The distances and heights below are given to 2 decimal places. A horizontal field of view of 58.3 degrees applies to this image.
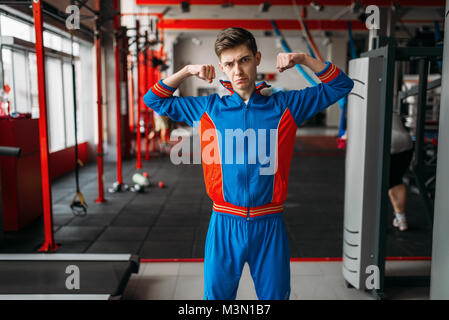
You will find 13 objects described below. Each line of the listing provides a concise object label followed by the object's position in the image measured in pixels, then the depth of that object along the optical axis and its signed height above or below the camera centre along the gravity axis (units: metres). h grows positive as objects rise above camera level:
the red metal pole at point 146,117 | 6.85 -0.03
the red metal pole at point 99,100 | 4.38 +0.16
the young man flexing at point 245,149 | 1.39 -0.12
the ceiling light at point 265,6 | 8.91 +2.44
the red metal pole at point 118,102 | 5.18 +0.17
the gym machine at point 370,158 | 2.36 -0.25
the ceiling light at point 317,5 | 7.80 +2.20
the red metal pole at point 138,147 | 6.31 -0.57
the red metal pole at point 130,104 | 9.77 +0.07
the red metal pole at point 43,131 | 3.01 -0.13
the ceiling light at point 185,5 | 8.69 +2.39
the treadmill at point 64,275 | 2.16 -0.95
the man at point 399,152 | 3.31 -0.30
